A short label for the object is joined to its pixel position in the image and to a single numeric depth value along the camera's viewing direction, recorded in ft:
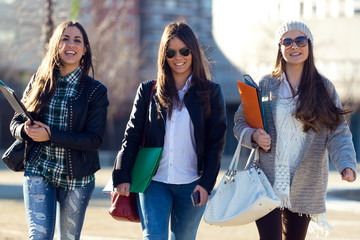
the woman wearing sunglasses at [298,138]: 34.01
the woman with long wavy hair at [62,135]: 33.14
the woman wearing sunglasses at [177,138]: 33.45
